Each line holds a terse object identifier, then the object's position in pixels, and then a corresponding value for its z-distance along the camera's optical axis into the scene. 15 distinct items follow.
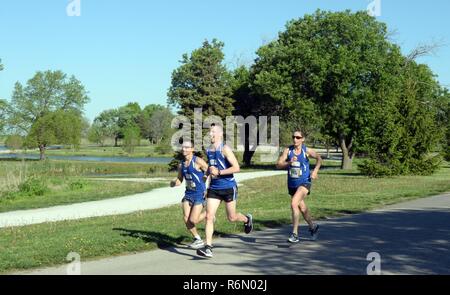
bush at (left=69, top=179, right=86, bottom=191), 23.59
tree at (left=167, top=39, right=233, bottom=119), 47.62
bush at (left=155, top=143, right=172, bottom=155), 89.77
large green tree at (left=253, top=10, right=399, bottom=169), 40.59
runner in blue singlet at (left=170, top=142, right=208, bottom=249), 9.08
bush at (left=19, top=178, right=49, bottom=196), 21.06
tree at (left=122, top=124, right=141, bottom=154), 97.19
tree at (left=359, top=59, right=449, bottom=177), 31.30
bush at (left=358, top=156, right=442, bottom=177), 31.11
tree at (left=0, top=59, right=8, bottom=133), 65.88
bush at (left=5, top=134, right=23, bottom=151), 79.56
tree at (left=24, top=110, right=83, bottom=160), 72.12
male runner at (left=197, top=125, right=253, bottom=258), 8.76
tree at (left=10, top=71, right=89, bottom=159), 88.06
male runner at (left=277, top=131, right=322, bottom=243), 9.91
